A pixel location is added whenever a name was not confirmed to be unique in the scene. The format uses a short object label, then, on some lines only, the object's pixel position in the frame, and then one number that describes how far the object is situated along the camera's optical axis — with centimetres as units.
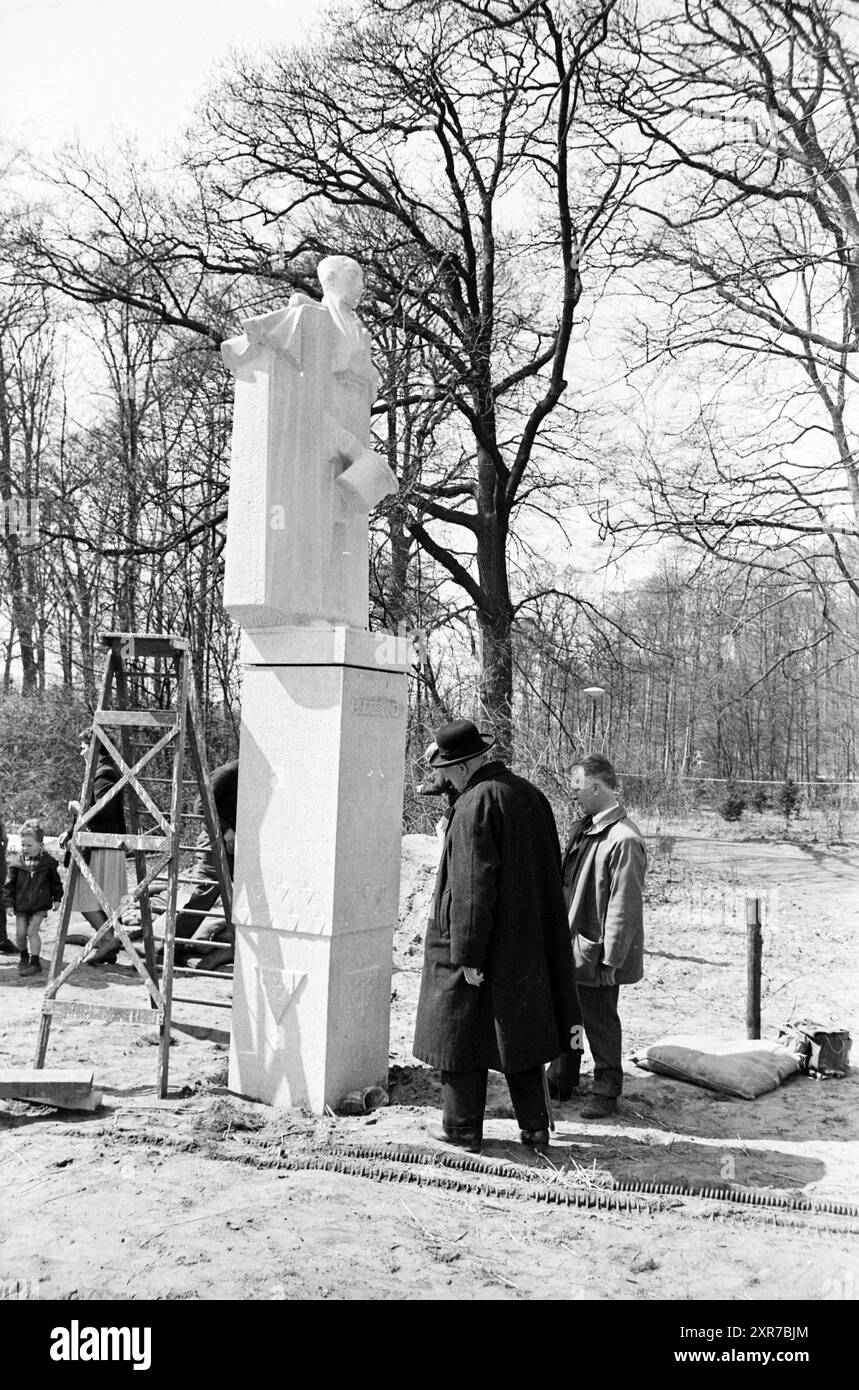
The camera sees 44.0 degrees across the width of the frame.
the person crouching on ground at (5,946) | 854
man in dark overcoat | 439
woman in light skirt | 721
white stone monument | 500
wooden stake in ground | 656
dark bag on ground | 585
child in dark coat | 786
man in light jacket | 506
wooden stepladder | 521
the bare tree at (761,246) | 1014
